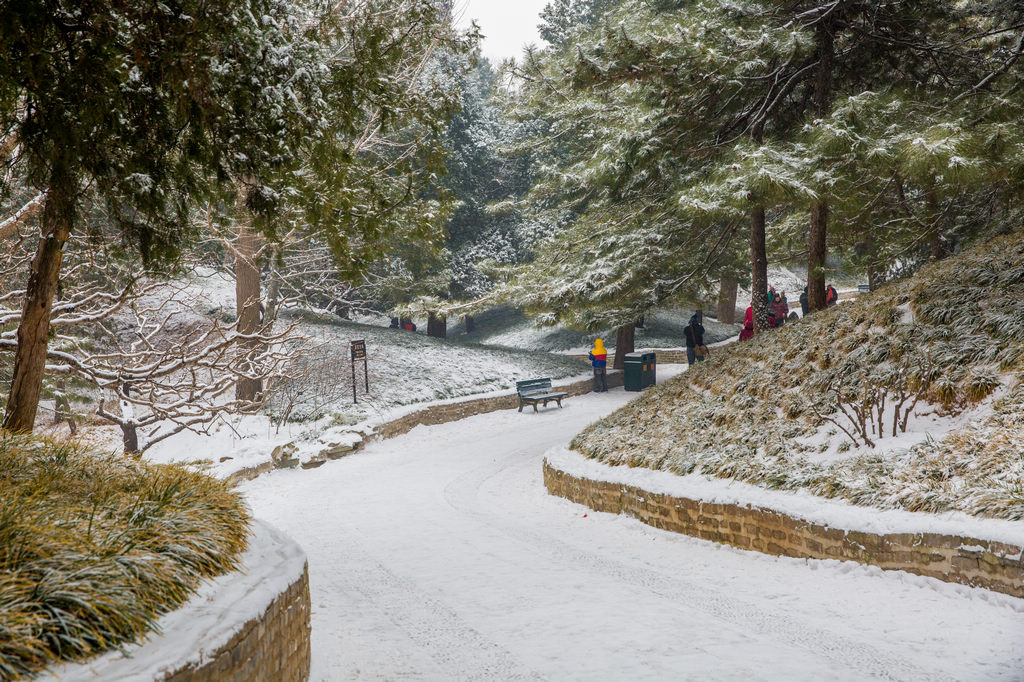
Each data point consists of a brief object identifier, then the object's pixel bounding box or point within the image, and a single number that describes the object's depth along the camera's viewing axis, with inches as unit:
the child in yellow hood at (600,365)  812.6
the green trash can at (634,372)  810.8
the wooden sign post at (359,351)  637.9
